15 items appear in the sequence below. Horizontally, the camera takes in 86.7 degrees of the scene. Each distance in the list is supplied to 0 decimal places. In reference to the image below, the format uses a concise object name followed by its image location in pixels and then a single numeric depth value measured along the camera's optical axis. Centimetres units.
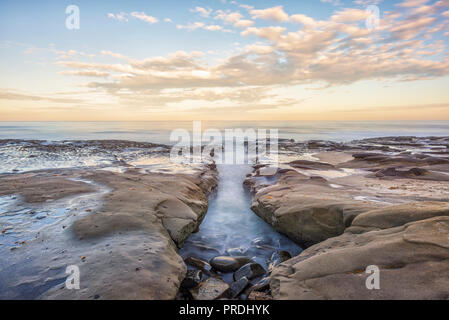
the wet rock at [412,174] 1004
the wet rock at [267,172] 1217
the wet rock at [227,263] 484
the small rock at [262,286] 398
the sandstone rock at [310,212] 540
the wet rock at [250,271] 450
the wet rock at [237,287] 398
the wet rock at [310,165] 1325
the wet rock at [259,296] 365
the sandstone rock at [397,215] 409
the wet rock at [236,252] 580
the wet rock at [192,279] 401
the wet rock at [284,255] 527
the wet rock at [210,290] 377
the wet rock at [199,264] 478
